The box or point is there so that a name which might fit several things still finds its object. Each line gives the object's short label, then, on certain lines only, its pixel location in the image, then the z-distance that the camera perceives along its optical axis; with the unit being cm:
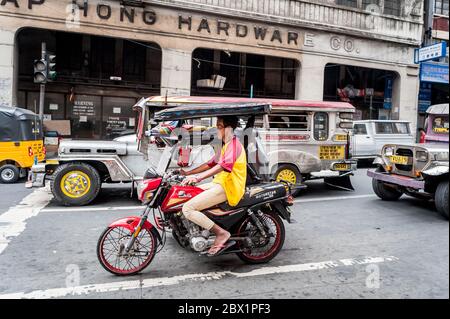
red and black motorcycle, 452
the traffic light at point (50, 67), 1312
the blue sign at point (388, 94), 2283
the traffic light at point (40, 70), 1287
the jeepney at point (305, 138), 945
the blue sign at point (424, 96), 2422
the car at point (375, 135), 1620
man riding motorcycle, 448
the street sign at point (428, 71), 2153
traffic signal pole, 1298
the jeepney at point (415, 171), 707
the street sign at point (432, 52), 1294
